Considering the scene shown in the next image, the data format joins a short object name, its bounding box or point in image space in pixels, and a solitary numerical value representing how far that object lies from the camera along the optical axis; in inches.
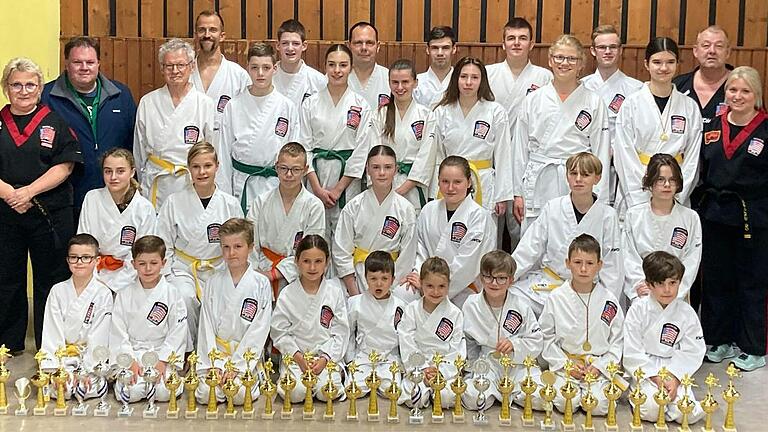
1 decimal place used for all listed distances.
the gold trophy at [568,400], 174.7
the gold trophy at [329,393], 178.5
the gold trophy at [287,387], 177.3
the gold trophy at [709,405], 168.6
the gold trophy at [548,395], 172.9
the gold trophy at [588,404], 173.0
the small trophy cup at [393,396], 176.2
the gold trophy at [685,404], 171.3
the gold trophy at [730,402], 169.5
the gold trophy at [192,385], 175.4
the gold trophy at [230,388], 176.1
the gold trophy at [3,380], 176.1
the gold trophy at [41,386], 177.2
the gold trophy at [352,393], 177.0
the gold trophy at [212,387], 176.9
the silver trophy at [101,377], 179.2
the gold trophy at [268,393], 177.6
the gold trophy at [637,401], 172.1
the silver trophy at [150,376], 177.3
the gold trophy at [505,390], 176.4
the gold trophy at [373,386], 176.9
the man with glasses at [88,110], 223.6
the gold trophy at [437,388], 177.2
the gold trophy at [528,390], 174.4
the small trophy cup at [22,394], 173.6
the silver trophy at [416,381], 177.5
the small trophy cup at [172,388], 176.6
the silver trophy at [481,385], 176.7
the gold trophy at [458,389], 175.3
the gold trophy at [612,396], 173.2
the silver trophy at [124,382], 176.9
